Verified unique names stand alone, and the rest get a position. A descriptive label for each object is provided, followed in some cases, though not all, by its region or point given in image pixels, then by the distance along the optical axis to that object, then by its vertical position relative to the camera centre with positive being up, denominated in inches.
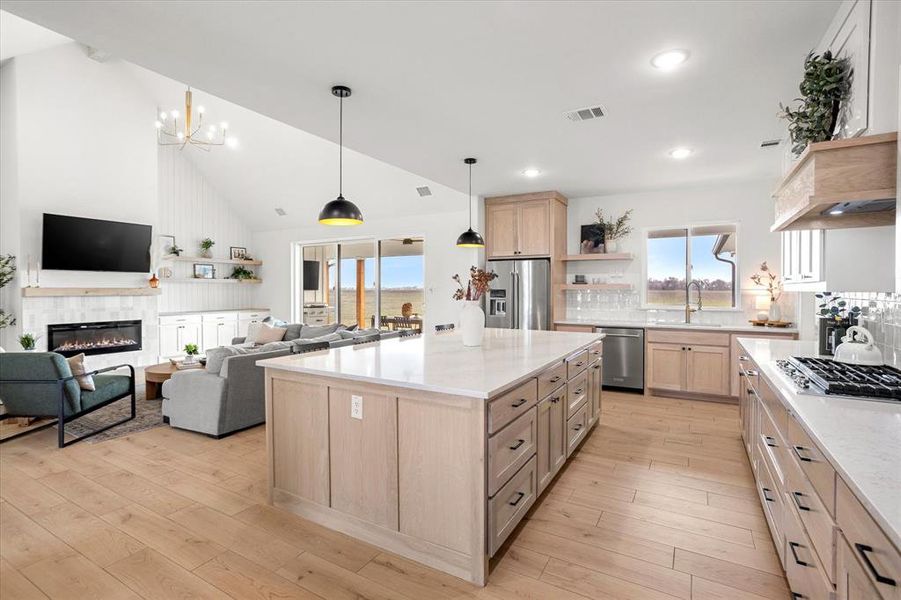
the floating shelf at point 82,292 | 235.8 +0.4
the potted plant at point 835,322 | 110.4 -7.3
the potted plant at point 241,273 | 360.5 +16.5
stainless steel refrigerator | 235.1 -1.0
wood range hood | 66.6 +18.4
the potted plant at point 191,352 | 217.0 -30.1
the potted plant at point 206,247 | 336.5 +35.0
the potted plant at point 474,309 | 130.0 -4.9
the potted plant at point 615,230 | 241.9 +34.5
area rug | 160.3 -50.3
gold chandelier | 293.7 +108.9
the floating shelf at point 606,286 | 235.3 +3.8
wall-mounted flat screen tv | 241.9 +28.0
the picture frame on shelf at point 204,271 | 338.3 +16.9
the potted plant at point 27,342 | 221.6 -24.9
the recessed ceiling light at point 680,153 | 167.3 +54.1
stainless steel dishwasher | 217.3 -32.2
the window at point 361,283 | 308.2 +7.4
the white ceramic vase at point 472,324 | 132.0 -9.3
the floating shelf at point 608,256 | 233.6 +19.7
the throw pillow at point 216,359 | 157.5 -23.6
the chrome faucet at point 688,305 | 227.3 -6.0
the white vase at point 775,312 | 209.0 -8.8
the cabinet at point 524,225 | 234.7 +37.3
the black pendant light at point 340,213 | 121.7 +22.0
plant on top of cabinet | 78.3 +36.2
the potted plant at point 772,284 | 208.2 +4.5
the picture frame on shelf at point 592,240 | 243.9 +29.8
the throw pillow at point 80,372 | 153.5 -28.4
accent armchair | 143.9 -31.0
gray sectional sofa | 154.6 -35.9
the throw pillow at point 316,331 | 252.7 -21.7
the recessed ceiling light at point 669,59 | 98.7 +53.4
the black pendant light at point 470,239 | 182.1 +22.2
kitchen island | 80.2 -31.0
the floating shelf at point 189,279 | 320.7 +9.9
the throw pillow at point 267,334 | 254.7 -23.8
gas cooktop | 70.3 -14.9
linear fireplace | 247.4 -26.7
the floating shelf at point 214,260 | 316.0 +25.0
